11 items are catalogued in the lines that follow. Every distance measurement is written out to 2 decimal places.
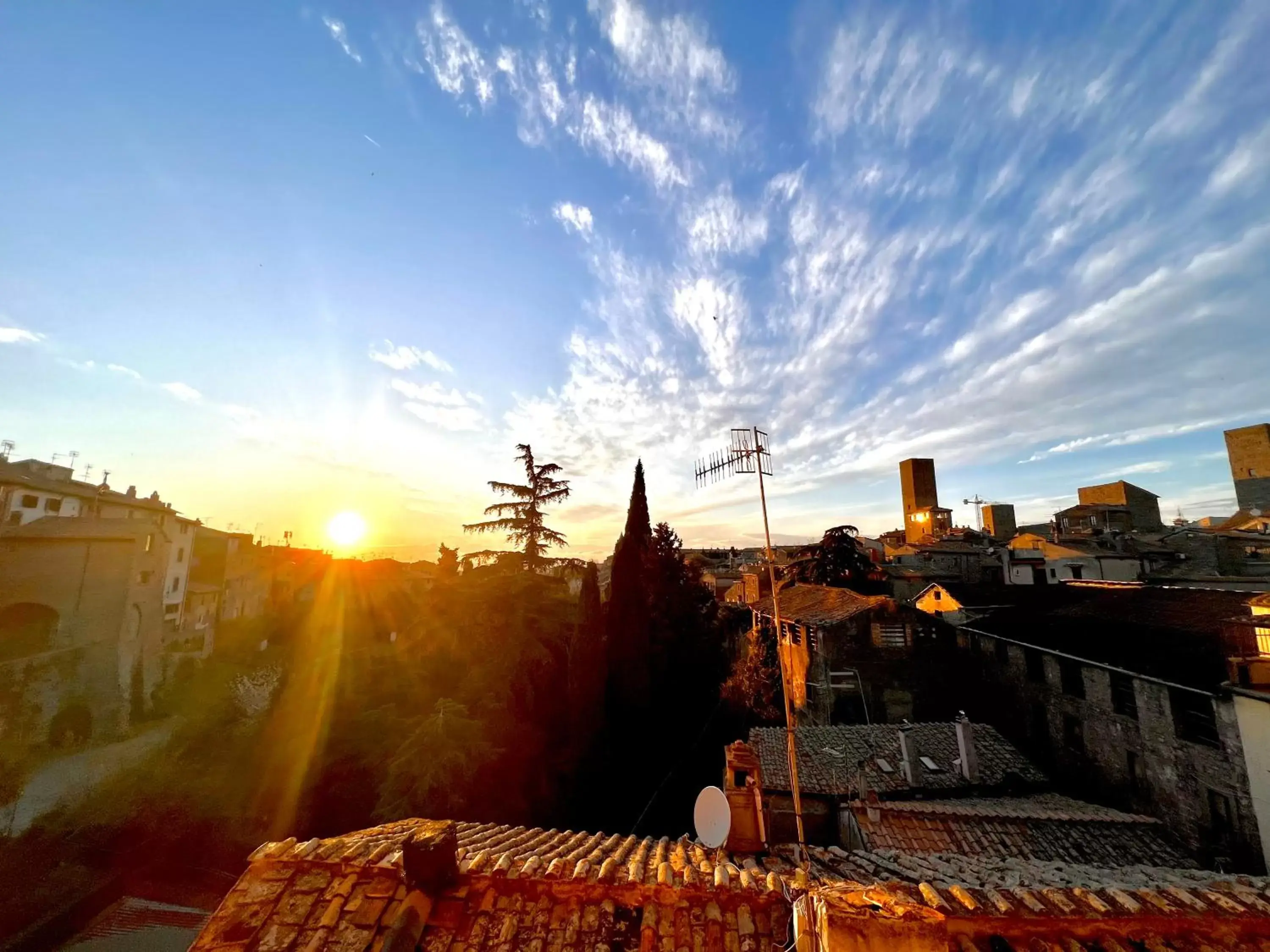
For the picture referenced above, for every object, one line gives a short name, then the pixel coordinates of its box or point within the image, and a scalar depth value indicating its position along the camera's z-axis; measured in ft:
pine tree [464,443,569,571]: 86.94
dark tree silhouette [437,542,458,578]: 131.54
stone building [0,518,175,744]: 72.43
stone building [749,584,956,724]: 66.13
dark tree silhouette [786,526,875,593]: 107.96
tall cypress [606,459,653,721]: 82.53
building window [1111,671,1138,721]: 45.70
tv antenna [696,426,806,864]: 20.26
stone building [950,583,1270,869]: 37.27
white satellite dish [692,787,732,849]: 20.63
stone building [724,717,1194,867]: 31.91
